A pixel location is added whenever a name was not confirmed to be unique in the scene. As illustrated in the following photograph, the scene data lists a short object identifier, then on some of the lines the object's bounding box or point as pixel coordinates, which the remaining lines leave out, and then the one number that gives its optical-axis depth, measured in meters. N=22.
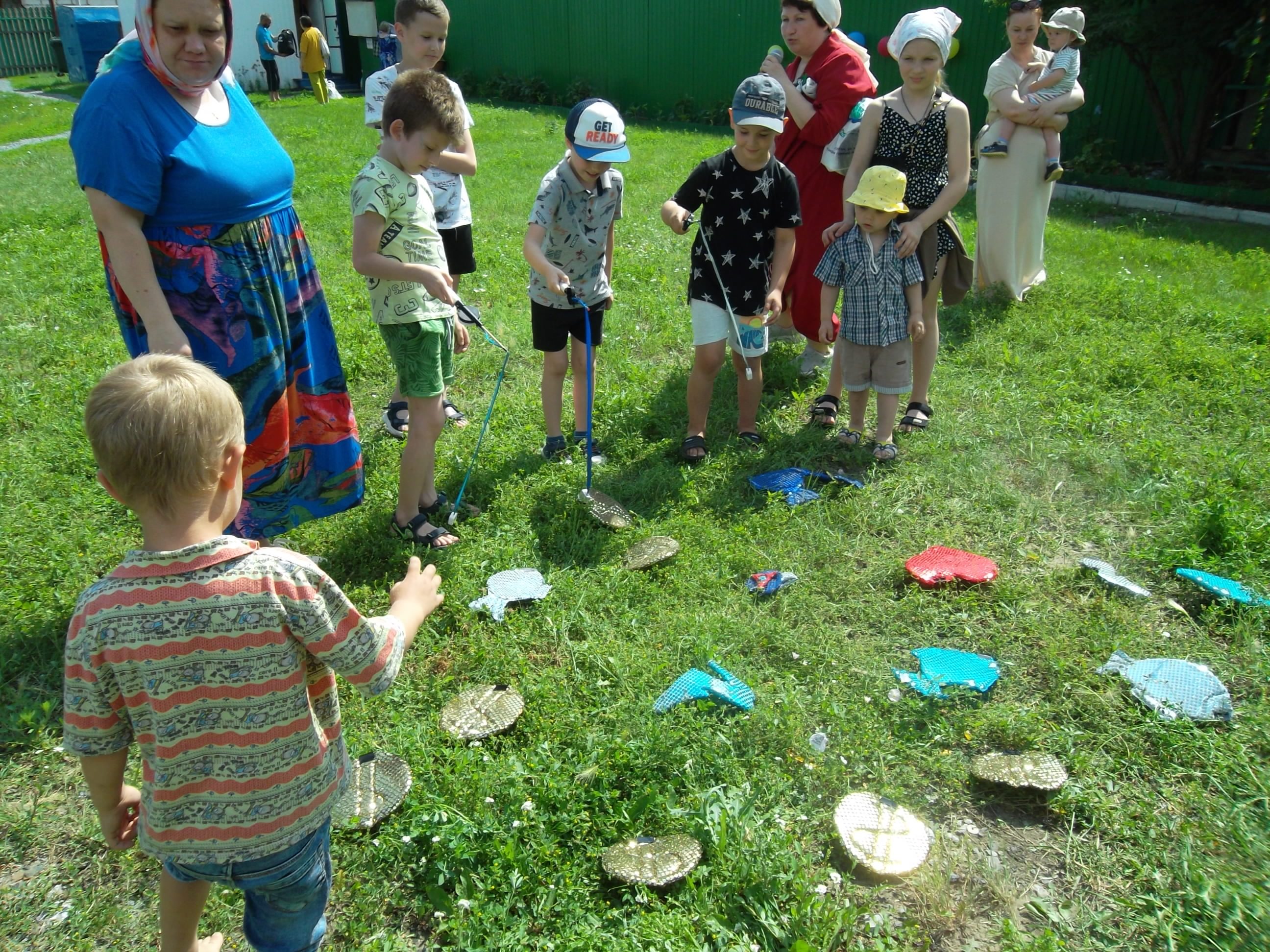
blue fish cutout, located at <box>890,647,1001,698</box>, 2.95
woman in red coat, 4.79
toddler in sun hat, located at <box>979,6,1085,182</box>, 6.25
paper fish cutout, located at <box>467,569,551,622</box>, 3.35
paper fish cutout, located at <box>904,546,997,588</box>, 3.50
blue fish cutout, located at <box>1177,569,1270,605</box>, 3.27
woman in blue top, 2.47
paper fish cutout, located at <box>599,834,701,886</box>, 2.31
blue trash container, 24.77
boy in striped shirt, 1.53
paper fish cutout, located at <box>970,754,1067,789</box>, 2.59
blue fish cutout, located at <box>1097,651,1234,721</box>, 2.81
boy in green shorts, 3.29
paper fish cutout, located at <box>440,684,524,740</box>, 2.79
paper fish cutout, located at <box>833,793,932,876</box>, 2.37
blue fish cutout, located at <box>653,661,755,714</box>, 2.86
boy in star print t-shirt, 4.23
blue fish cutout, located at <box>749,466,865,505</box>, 4.11
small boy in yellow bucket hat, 4.30
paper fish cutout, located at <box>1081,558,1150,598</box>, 3.41
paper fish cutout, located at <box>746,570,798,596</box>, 3.49
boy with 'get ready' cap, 3.80
